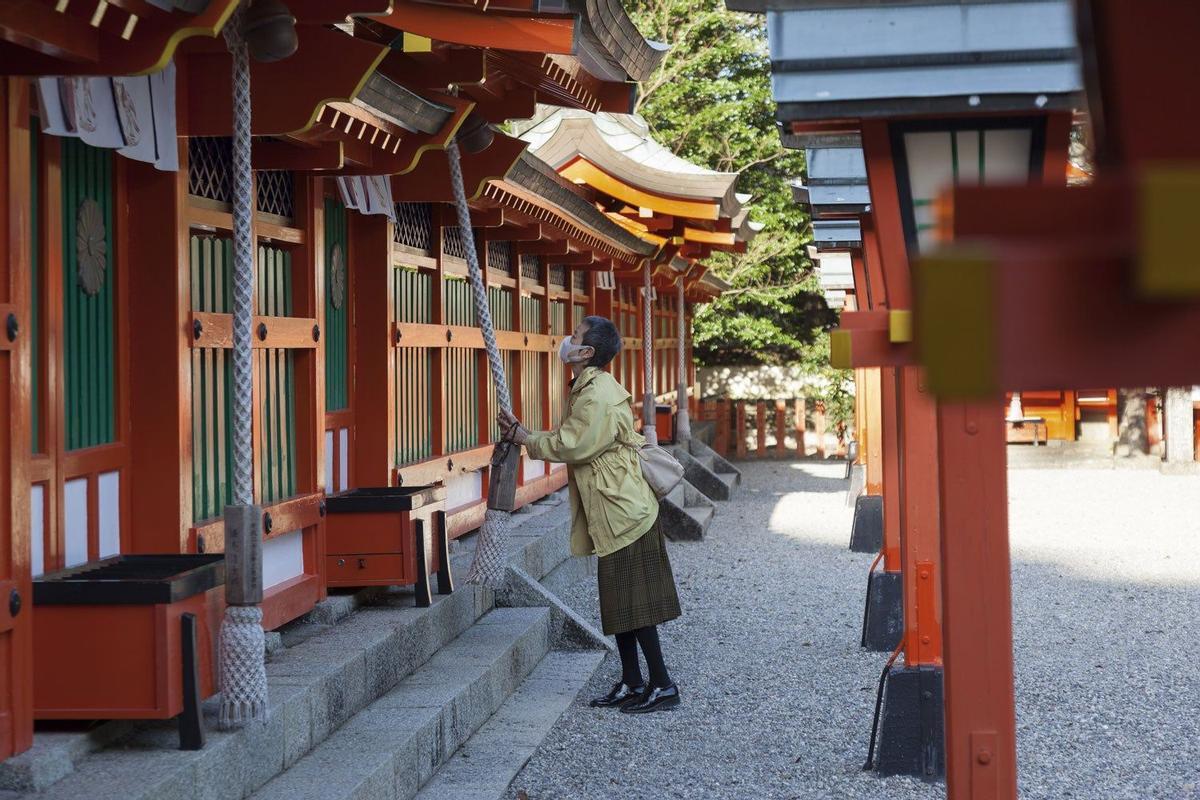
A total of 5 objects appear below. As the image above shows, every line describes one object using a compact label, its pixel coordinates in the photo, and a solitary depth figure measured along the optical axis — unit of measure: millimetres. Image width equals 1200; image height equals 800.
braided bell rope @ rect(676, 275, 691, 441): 16797
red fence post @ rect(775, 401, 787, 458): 24078
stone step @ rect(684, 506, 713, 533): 13462
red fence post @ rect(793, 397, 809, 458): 24188
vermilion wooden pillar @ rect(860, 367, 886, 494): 12734
